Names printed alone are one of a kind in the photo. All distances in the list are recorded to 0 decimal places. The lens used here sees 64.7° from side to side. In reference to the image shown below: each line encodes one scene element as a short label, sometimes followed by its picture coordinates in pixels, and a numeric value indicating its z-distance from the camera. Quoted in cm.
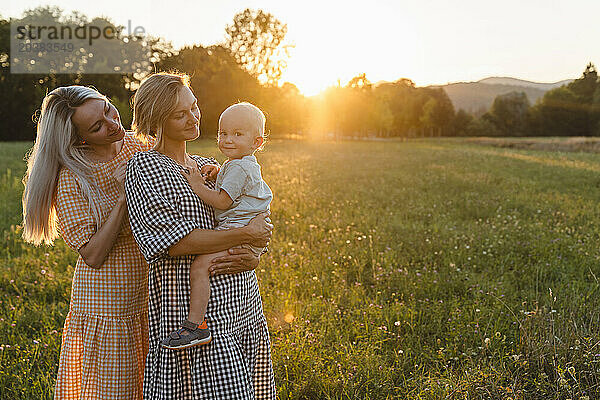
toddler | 242
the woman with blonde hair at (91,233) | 264
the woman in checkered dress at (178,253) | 237
